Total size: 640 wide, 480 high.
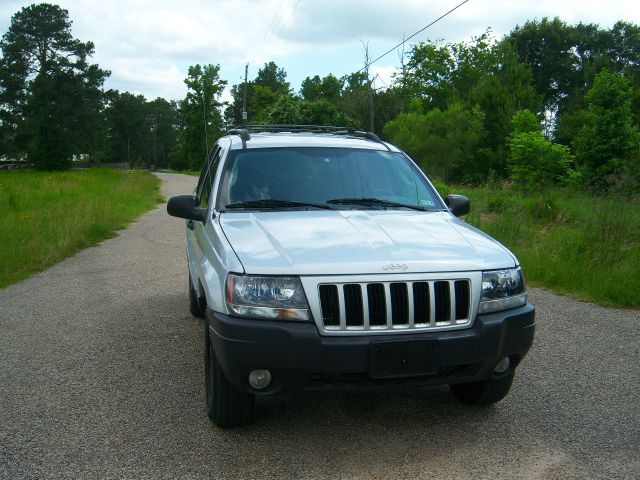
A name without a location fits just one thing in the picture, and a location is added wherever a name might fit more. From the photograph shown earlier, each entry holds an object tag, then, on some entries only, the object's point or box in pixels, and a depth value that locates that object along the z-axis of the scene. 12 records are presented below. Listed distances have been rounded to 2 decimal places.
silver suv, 3.10
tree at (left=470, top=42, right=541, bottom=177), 48.06
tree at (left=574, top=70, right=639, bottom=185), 29.30
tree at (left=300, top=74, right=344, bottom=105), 46.59
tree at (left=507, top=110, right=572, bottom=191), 25.52
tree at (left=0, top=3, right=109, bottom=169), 64.12
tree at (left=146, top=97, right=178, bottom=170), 132.75
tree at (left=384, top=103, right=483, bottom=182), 31.50
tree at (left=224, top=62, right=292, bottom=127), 69.06
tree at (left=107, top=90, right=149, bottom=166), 125.88
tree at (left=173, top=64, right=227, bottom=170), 71.00
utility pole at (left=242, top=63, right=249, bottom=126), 49.39
